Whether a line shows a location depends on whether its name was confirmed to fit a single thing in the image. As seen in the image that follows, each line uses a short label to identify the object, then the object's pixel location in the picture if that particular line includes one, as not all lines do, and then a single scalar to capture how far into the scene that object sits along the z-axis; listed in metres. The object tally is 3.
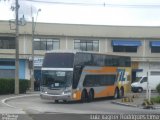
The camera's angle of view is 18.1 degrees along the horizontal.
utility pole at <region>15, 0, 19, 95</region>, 45.90
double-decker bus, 33.94
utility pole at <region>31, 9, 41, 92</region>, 58.76
